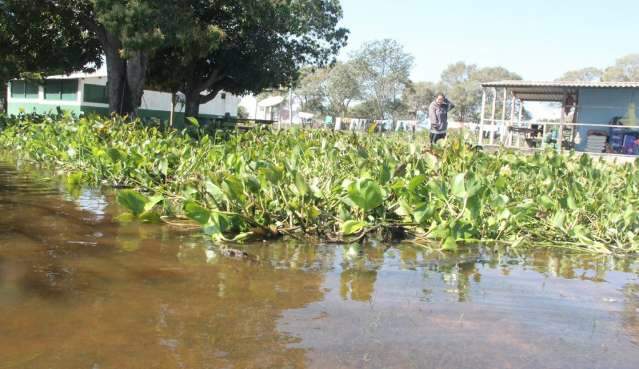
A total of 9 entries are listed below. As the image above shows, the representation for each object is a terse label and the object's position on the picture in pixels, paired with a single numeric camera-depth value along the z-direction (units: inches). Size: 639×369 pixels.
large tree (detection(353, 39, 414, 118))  2536.9
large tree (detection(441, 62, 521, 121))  2955.2
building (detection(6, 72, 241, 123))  981.8
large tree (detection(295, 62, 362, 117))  2608.3
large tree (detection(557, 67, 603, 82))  3452.3
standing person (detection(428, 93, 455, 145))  400.8
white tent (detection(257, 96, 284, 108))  1566.2
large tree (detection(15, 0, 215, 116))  535.5
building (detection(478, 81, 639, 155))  639.1
